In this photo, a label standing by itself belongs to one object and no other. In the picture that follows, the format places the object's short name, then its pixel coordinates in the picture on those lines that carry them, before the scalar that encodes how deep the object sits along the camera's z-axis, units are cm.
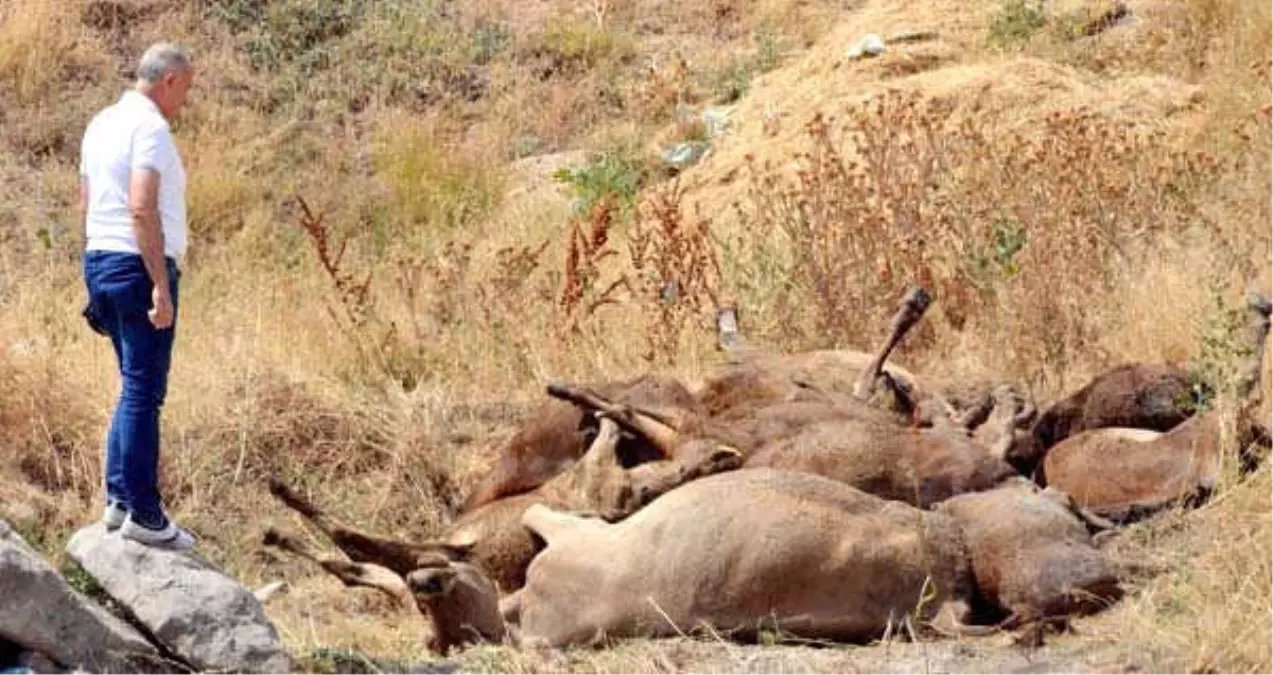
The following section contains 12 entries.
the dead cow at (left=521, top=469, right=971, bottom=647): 1302
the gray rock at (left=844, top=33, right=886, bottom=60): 3061
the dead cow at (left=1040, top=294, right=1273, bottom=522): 1518
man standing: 1243
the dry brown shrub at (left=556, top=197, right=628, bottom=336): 2106
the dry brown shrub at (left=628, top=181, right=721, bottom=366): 2106
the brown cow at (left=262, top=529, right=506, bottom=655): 1328
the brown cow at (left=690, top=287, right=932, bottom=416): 1692
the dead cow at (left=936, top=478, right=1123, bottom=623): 1339
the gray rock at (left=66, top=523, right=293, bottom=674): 1215
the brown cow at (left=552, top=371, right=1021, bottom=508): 1503
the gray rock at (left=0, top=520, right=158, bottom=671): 1168
